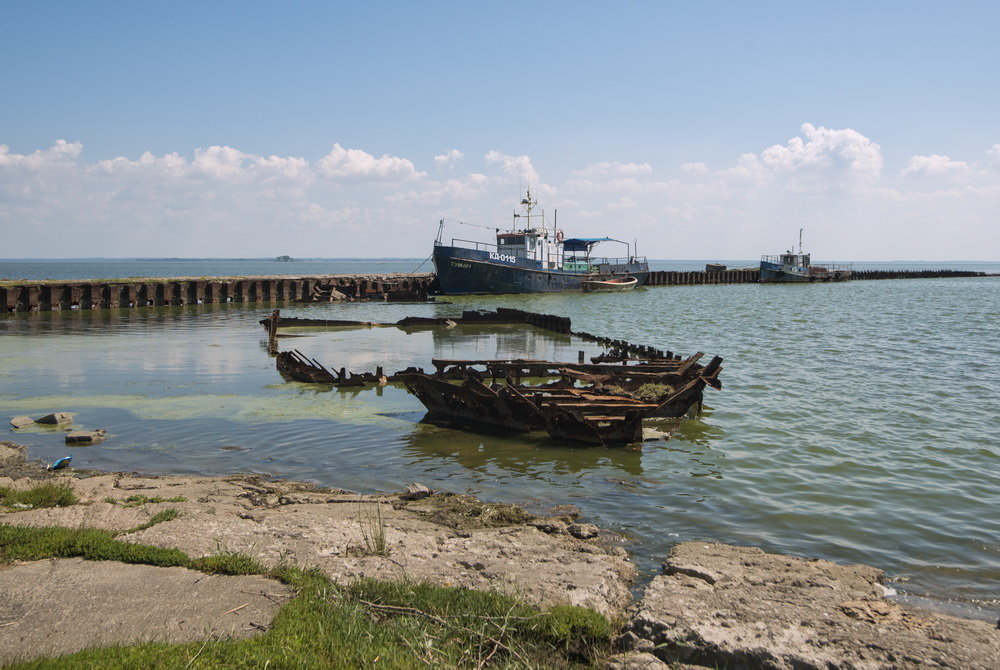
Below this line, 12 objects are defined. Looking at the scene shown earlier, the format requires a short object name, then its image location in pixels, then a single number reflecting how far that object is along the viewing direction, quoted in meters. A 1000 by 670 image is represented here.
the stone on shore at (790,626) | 5.13
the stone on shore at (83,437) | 12.51
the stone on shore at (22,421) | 13.60
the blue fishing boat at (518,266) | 54.47
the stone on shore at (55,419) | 13.84
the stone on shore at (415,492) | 9.34
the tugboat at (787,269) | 90.00
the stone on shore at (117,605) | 5.04
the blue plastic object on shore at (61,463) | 10.64
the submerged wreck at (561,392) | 12.51
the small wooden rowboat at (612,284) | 64.62
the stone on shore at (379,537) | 6.48
